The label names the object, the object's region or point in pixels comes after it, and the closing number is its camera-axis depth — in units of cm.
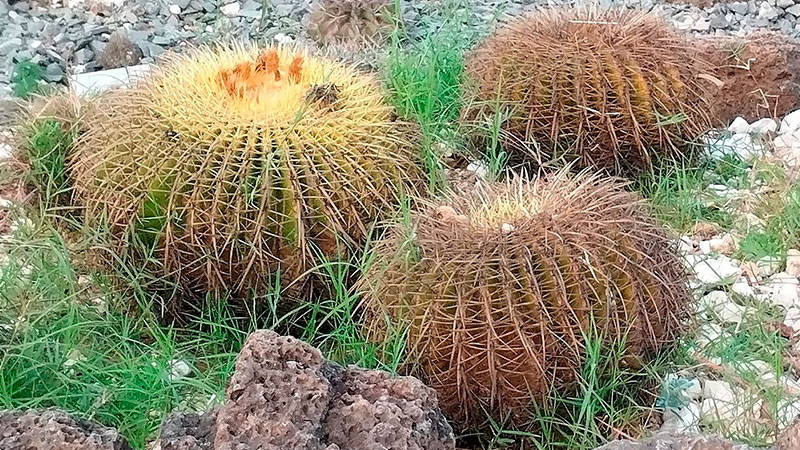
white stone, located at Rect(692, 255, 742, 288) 269
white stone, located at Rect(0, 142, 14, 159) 306
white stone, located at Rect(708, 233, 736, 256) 295
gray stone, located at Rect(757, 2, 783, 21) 541
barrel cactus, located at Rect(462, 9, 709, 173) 292
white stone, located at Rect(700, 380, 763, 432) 207
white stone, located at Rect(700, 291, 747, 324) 258
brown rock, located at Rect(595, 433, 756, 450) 130
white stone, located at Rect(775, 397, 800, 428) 204
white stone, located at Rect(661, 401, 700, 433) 211
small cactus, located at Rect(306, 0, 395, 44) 463
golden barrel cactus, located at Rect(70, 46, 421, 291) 225
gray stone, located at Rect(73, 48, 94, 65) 474
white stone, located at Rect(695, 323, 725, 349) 243
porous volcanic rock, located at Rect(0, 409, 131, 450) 146
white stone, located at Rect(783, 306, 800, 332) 257
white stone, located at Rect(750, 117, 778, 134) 378
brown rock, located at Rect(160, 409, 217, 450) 146
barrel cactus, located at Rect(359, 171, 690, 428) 198
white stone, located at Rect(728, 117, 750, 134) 379
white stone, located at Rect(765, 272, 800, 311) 269
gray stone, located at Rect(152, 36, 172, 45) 495
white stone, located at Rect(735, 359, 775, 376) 229
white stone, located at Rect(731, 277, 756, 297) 270
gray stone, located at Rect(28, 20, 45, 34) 511
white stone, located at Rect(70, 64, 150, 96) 396
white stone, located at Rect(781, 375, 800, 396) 224
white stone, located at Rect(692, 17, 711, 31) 516
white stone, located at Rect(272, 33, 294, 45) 458
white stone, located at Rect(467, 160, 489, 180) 306
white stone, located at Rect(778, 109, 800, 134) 374
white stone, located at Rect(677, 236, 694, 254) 289
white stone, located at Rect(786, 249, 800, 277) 283
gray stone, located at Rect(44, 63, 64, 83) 447
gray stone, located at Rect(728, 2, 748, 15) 548
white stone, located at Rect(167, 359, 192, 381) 227
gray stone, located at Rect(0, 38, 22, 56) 482
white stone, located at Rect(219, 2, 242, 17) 526
